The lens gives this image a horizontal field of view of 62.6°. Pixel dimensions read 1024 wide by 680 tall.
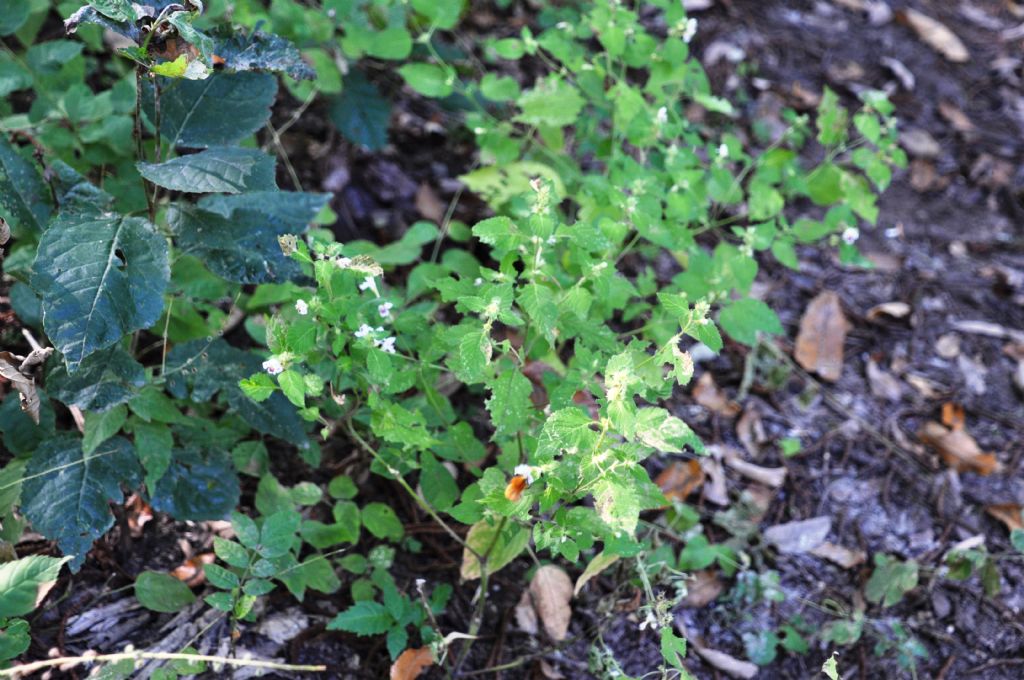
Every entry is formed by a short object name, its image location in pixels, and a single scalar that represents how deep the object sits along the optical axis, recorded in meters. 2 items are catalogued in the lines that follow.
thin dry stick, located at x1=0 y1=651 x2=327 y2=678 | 1.60
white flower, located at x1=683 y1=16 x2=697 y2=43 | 2.51
